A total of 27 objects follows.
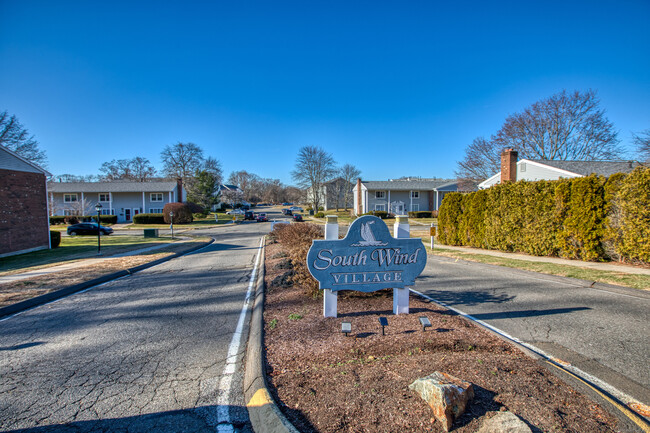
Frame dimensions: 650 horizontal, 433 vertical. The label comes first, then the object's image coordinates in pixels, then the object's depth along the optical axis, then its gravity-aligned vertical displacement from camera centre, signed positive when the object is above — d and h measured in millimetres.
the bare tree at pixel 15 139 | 31012 +7728
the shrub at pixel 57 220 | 40562 -985
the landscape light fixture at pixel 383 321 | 4102 -1538
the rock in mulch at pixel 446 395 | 2479 -1619
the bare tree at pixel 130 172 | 74000 +9833
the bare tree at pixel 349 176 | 61719 +6763
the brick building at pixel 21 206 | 15469 +389
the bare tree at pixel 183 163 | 61531 +9766
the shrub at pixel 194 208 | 44088 +423
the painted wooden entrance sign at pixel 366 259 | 4766 -815
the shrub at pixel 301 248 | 6145 -1079
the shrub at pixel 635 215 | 9609 -322
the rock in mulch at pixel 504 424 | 2299 -1692
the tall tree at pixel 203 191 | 54125 +3551
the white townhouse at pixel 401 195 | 50094 +2159
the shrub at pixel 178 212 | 39812 -123
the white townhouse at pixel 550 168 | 21922 +2895
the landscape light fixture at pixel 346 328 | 3925 -1547
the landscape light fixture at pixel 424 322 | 4167 -1571
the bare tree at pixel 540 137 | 32438 +7681
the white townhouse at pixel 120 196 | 45612 +2423
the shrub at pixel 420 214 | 48478 -980
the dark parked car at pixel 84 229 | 29344 -1631
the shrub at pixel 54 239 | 18623 -1620
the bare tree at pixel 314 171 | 59719 +7632
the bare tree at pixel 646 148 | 22000 +4131
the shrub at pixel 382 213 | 43972 -748
